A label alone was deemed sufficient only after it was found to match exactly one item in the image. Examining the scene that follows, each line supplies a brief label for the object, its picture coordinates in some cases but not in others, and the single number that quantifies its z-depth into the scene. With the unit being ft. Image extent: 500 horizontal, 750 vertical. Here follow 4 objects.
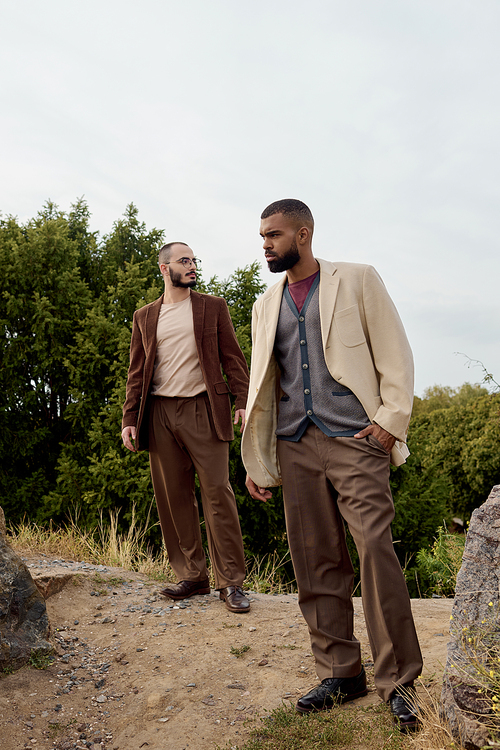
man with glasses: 14.84
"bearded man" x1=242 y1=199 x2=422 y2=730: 8.86
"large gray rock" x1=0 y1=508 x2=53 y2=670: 12.30
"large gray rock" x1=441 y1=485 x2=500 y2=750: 7.81
